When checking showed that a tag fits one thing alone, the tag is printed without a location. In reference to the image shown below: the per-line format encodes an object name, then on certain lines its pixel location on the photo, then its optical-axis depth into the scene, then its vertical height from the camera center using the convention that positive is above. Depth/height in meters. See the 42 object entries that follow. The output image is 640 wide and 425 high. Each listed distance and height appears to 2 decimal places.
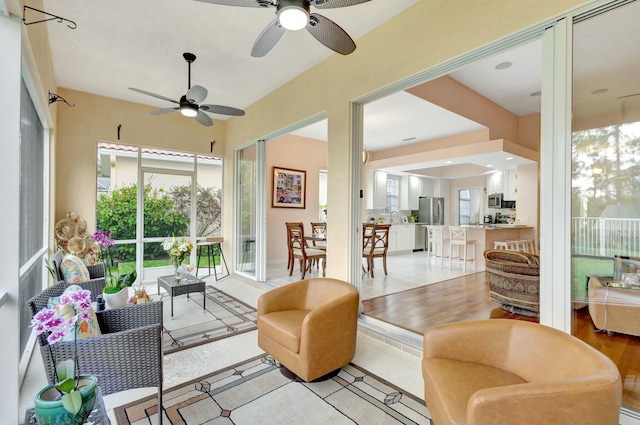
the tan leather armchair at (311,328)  2.08 -0.86
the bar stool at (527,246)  5.70 -0.63
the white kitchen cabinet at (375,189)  8.13 +0.65
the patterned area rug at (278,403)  1.78 -1.23
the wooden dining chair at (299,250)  5.21 -0.70
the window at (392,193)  8.79 +0.59
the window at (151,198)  4.99 +0.25
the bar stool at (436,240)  6.61 -0.61
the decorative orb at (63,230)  4.27 -0.26
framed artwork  6.73 +0.57
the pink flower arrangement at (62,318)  1.24 -0.45
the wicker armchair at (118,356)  1.52 -0.78
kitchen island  6.18 -0.46
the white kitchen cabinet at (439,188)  9.52 +0.79
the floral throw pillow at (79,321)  1.33 -0.63
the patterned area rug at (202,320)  2.89 -1.23
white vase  2.47 -0.73
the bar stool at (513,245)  5.59 -0.60
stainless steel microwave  8.17 +0.36
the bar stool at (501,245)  5.65 -0.61
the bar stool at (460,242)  6.06 -0.60
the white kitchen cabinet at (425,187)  9.27 +0.82
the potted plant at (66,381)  1.15 -0.70
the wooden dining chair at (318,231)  6.40 -0.41
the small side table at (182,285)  3.39 -0.85
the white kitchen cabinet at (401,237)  8.31 -0.71
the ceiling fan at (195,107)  3.28 +1.25
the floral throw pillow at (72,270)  2.78 -0.55
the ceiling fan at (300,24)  1.78 +1.27
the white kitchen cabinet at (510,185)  7.34 +0.71
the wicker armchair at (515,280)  3.04 -0.71
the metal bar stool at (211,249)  5.74 -0.72
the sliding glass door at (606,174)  1.75 +0.24
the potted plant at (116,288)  2.48 -0.65
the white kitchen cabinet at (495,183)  8.12 +0.86
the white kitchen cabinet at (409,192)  8.97 +0.64
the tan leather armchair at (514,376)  1.12 -0.74
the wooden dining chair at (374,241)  5.39 -0.52
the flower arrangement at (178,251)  3.66 -0.48
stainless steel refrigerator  9.09 +0.09
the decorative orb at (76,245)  4.01 -0.45
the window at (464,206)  9.48 +0.22
